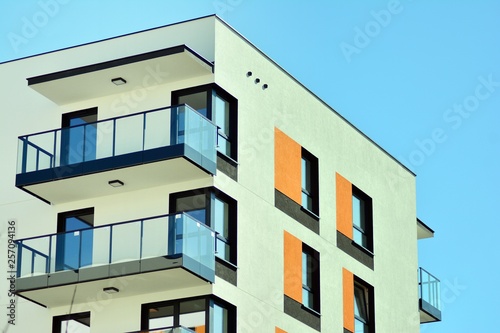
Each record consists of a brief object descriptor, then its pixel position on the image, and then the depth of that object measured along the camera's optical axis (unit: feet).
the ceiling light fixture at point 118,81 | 136.56
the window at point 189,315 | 129.39
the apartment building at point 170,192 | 130.21
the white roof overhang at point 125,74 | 133.49
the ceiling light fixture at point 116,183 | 133.39
